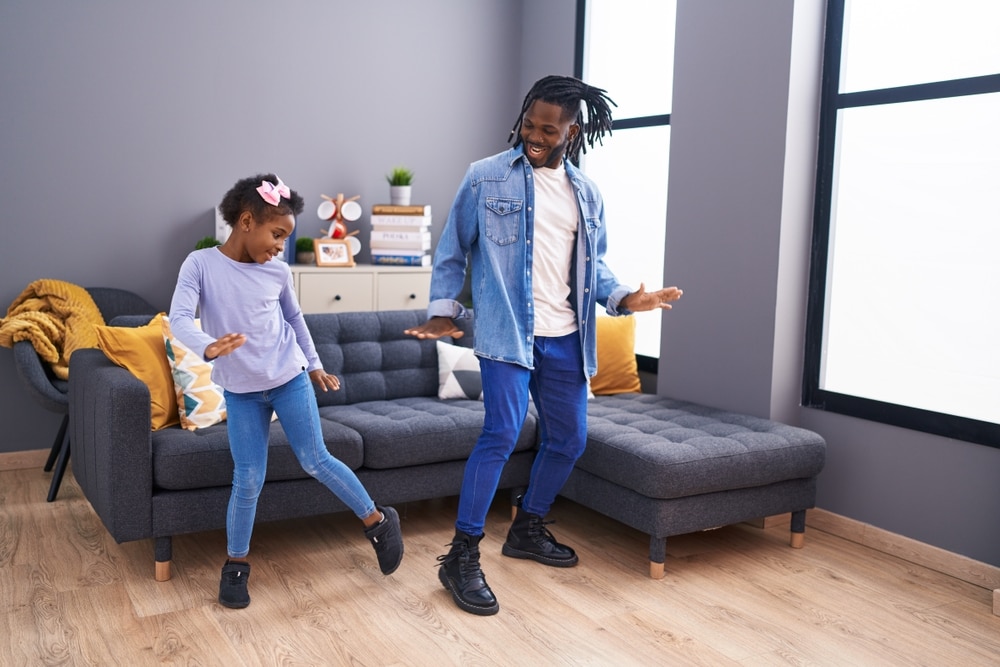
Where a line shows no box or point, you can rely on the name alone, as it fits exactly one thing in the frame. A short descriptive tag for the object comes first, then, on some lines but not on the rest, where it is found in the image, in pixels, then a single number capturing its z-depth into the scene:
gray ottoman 2.92
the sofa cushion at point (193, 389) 3.08
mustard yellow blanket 3.64
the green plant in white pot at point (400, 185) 4.69
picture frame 4.45
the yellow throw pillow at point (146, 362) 3.08
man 2.66
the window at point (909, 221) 3.01
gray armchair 3.56
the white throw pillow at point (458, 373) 3.73
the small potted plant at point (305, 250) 4.54
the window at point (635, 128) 4.37
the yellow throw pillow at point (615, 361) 4.00
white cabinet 4.34
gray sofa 2.76
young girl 2.49
